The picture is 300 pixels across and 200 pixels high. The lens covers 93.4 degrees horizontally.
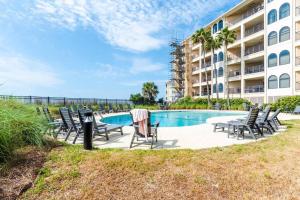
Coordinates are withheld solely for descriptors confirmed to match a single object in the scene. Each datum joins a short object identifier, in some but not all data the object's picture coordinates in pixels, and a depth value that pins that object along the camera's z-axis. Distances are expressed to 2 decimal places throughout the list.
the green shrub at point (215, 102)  17.93
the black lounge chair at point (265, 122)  5.27
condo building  15.71
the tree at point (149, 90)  30.52
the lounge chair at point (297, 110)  12.04
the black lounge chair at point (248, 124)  4.70
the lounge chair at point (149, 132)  4.02
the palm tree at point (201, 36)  22.28
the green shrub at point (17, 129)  2.64
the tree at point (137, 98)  22.94
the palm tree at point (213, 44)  21.44
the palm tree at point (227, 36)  20.47
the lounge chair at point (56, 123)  5.00
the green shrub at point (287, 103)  13.97
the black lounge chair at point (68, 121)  4.62
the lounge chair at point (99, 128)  4.47
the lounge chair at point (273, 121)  5.87
